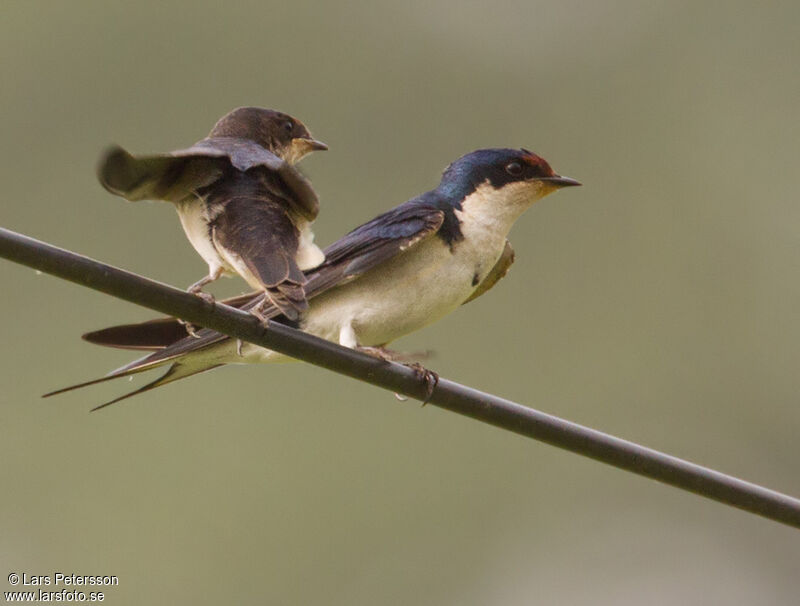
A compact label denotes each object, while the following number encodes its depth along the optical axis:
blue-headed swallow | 5.24
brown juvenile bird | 4.20
